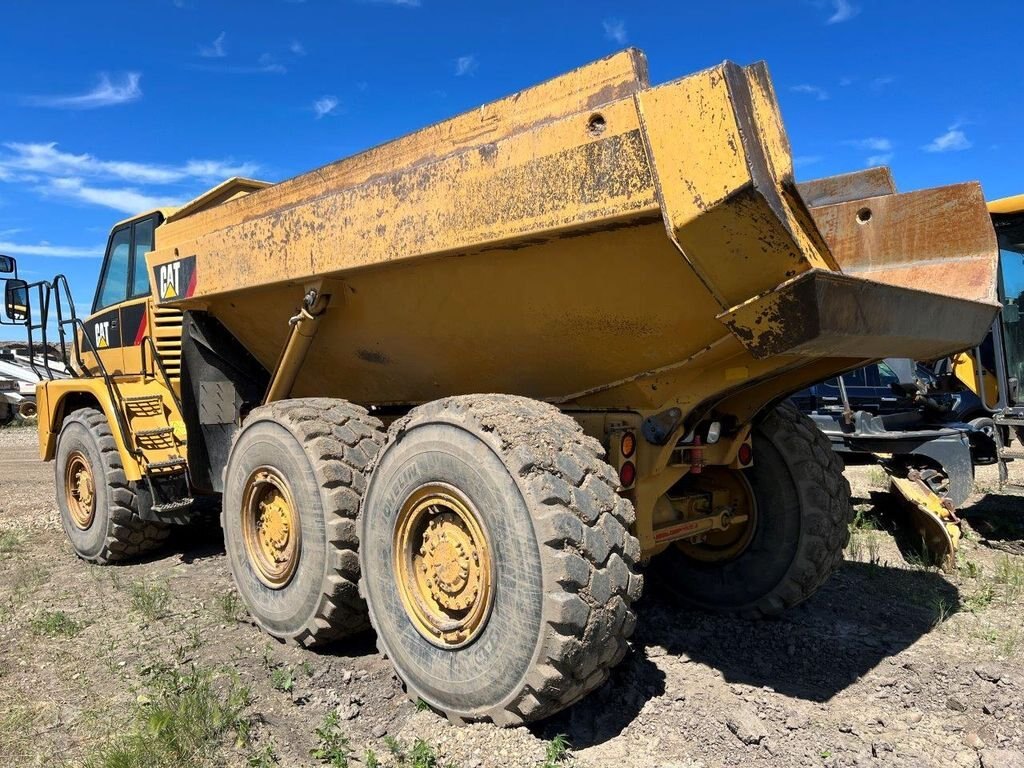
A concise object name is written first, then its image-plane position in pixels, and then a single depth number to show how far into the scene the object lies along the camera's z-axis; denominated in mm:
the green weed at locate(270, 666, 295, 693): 3414
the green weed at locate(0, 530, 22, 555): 6285
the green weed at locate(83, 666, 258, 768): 2738
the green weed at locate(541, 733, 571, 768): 2613
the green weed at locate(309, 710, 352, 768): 2787
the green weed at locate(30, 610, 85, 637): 4195
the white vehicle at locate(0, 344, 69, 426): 17828
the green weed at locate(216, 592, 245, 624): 4336
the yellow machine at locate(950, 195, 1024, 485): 6188
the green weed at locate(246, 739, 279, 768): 2762
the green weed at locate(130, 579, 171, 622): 4441
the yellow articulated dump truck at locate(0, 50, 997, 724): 2557
